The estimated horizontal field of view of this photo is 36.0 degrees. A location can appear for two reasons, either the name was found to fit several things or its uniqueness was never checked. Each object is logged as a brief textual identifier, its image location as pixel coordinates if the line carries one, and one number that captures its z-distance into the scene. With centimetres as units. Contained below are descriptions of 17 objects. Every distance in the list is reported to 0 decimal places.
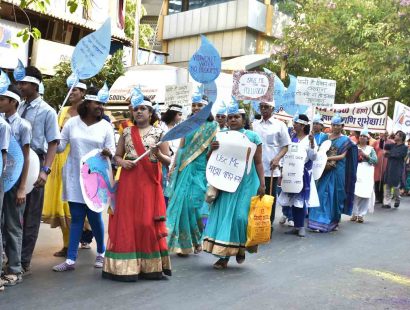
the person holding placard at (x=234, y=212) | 644
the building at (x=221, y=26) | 2894
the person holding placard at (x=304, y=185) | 918
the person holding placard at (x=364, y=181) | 1145
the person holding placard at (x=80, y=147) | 589
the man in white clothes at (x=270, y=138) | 844
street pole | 2271
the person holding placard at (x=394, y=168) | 1460
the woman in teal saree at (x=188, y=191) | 686
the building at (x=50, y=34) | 1683
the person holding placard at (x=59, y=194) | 668
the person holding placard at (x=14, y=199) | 509
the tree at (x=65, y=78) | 1484
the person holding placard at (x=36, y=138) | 551
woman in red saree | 555
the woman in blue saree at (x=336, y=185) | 974
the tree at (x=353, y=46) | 1789
